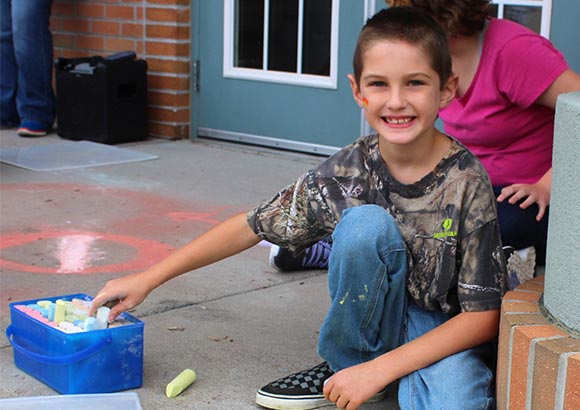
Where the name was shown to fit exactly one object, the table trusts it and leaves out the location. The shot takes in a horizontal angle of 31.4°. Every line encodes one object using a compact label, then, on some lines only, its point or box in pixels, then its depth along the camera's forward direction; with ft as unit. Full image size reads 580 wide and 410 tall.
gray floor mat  18.54
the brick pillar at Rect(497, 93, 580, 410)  6.81
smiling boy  7.84
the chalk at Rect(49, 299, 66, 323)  8.65
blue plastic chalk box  8.34
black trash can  20.54
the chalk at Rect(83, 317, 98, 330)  8.45
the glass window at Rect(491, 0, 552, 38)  15.35
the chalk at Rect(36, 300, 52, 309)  9.00
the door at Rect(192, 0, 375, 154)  18.48
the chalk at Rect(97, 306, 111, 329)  8.48
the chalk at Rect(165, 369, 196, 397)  8.73
